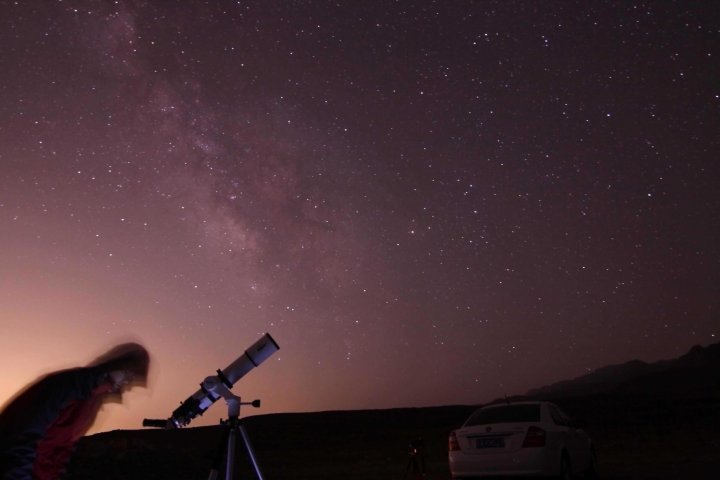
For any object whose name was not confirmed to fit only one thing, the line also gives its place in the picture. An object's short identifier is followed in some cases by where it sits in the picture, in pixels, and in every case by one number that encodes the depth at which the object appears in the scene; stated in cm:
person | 358
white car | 970
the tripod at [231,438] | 657
